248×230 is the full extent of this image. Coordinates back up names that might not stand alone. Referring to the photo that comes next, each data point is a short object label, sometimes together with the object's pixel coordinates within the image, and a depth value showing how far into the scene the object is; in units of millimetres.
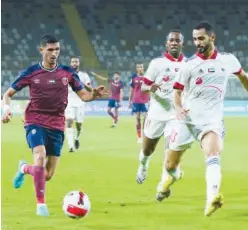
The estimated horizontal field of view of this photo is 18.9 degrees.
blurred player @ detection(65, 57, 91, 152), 17608
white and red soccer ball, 7878
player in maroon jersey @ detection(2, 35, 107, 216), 8883
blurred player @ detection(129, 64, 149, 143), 20959
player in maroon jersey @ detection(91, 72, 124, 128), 29609
